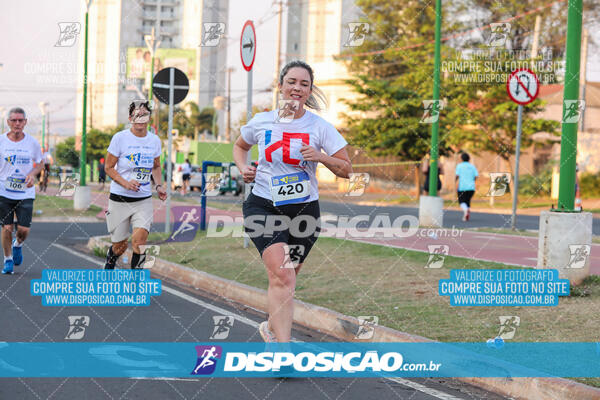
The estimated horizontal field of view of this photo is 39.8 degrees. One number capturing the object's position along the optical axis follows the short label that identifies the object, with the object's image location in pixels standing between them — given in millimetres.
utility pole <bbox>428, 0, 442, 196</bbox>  17516
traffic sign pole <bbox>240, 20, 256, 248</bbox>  11719
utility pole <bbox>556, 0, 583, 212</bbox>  8125
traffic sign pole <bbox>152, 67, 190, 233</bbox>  14266
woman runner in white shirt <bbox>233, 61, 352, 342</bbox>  5328
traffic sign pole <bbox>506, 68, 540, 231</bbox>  14625
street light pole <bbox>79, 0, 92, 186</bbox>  20333
